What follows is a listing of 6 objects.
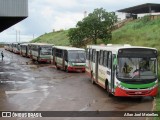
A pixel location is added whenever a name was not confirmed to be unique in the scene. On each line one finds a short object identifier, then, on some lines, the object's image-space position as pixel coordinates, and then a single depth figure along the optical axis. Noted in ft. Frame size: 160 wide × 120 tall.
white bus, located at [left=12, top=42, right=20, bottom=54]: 292.36
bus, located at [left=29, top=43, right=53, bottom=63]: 168.35
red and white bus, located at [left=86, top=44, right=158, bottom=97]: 64.03
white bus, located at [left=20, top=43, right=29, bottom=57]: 234.79
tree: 186.91
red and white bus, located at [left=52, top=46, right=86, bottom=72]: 124.26
